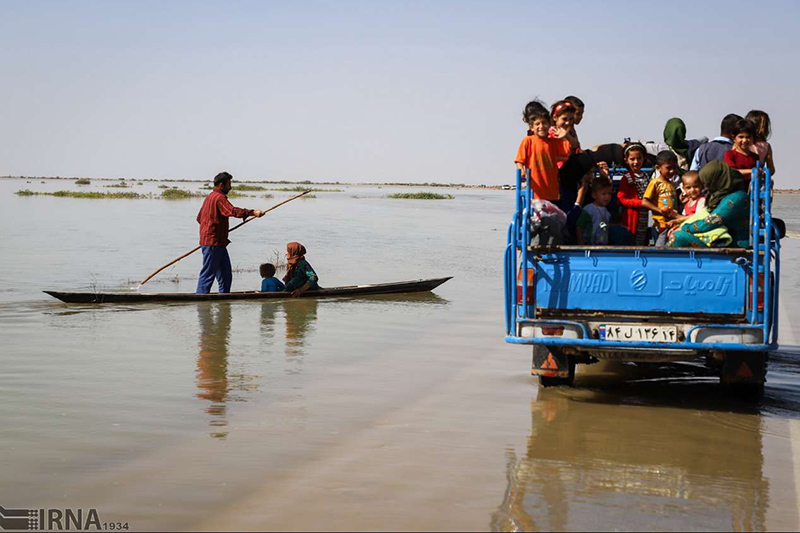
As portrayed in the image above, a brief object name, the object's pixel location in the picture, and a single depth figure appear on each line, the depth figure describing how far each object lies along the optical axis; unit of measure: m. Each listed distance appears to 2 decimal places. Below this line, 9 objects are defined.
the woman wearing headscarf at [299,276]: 13.49
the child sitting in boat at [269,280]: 13.33
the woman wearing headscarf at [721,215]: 6.79
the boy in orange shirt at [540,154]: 7.20
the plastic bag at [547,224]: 6.94
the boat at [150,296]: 12.74
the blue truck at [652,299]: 6.42
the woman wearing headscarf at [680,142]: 8.23
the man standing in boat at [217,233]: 12.79
